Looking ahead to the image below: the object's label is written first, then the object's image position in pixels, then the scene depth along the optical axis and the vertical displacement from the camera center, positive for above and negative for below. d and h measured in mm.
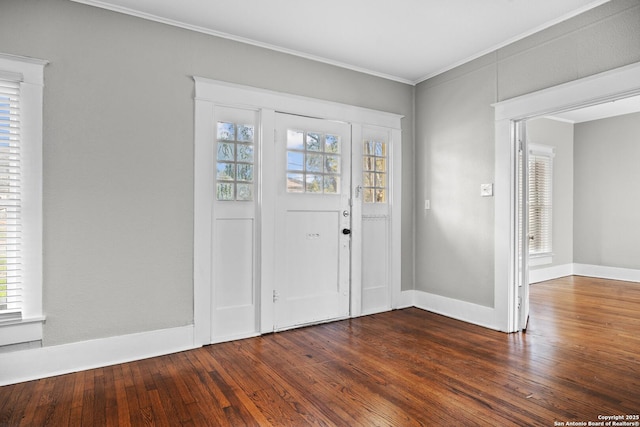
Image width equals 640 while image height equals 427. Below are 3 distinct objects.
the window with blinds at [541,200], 6305 +207
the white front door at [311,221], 3652 -82
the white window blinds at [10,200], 2555 +86
